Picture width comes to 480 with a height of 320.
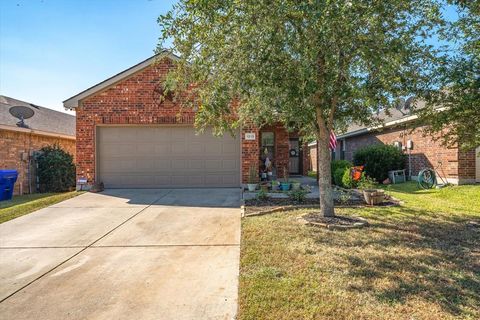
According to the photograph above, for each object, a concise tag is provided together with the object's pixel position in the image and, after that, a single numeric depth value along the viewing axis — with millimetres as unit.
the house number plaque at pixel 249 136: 11094
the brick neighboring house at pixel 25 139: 12156
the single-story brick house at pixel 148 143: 11188
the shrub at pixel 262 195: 8781
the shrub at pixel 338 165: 12543
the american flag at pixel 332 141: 12688
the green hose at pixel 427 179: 11568
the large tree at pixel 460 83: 5141
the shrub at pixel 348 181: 10867
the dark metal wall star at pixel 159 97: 11148
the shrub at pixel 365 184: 8570
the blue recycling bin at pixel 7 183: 10805
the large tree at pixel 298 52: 4559
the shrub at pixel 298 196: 8562
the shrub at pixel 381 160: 13617
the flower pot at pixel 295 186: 10022
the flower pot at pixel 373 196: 8188
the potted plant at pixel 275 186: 10348
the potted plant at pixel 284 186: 10112
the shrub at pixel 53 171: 13594
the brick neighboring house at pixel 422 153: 10961
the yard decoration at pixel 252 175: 10906
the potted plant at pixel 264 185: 10616
